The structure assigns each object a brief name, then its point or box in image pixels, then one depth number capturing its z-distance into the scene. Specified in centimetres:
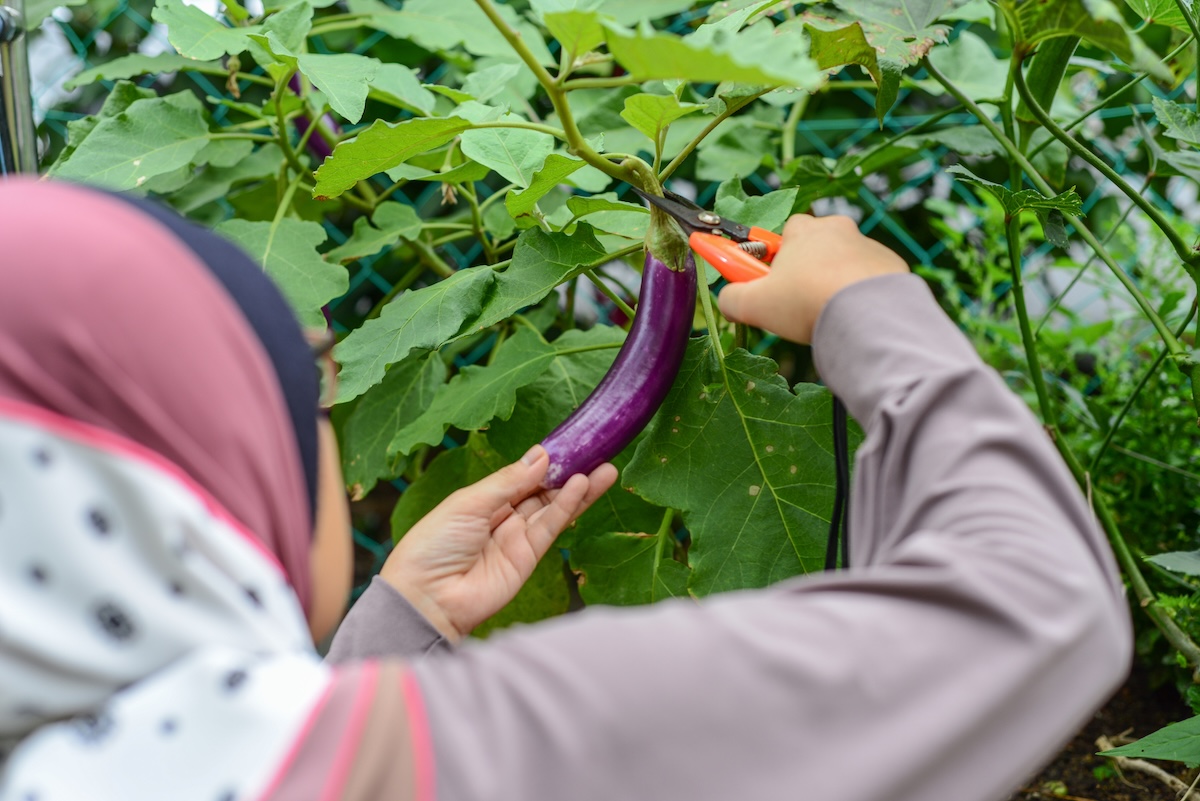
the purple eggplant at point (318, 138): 125
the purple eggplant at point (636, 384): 89
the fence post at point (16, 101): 101
